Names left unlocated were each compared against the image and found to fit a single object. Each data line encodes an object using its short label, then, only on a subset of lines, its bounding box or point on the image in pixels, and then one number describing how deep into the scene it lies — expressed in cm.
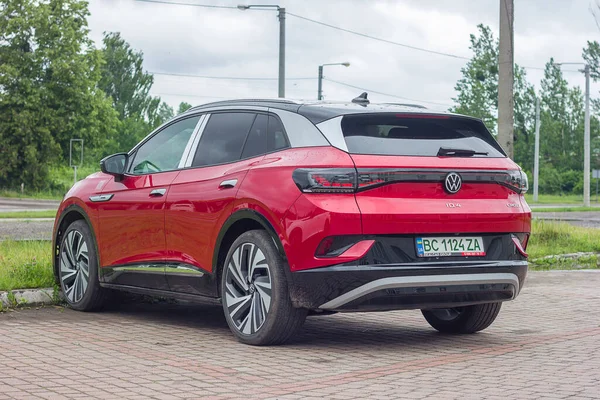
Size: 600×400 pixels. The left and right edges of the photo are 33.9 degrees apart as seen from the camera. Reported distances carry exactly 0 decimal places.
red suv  620
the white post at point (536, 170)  5863
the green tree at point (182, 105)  14975
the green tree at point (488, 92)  8025
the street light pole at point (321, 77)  4506
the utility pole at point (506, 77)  1428
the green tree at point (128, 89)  8594
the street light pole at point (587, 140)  4934
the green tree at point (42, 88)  5419
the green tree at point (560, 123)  8150
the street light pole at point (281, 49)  2453
